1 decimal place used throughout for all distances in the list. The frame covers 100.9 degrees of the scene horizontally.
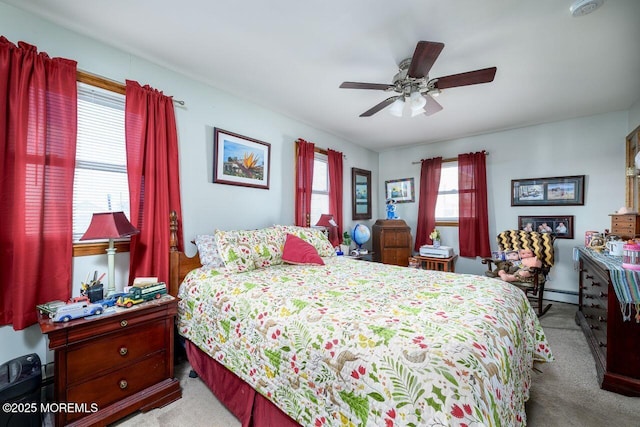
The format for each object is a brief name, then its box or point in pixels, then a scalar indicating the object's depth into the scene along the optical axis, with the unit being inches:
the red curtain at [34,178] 63.9
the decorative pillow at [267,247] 93.0
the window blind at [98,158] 77.3
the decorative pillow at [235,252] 85.7
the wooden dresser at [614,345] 72.1
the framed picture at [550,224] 144.8
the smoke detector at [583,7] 62.0
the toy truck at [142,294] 67.3
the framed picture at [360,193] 187.8
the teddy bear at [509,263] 132.1
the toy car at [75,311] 57.5
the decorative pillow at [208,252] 90.3
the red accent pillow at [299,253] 98.6
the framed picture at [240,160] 108.7
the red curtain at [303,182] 139.8
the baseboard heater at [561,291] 143.6
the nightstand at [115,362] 56.2
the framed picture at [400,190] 196.9
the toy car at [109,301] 66.0
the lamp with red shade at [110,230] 67.7
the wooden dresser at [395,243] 177.2
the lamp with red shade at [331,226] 141.9
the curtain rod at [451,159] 177.4
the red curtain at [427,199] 181.2
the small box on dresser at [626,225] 102.7
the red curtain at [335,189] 163.3
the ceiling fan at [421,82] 67.0
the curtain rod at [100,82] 77.5
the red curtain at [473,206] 164.2
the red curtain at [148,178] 83.7
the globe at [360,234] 167.5
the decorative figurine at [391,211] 181.6
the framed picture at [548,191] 143.0
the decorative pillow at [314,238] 114.6
